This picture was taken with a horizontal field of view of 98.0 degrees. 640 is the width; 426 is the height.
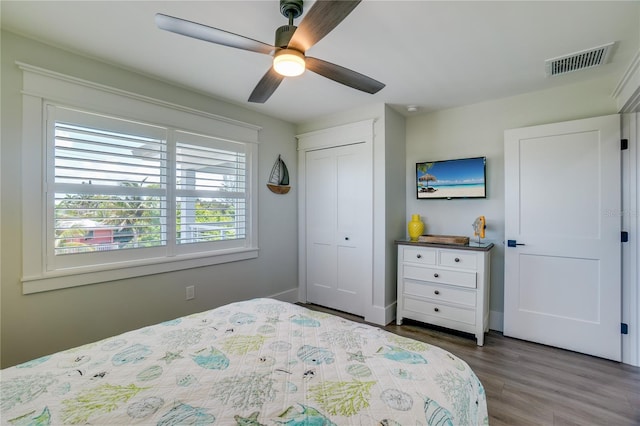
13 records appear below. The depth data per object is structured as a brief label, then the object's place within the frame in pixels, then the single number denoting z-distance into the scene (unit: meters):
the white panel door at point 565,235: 2.39
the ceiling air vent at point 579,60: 2.04
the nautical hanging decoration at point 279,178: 3.55
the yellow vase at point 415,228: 3.28
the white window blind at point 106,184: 2.07
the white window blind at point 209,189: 2.73
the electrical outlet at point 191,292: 2.75
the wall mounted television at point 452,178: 3.04
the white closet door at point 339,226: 3.28
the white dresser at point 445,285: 2.71
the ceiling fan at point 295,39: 1.25
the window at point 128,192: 2.00
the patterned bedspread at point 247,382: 0.88
